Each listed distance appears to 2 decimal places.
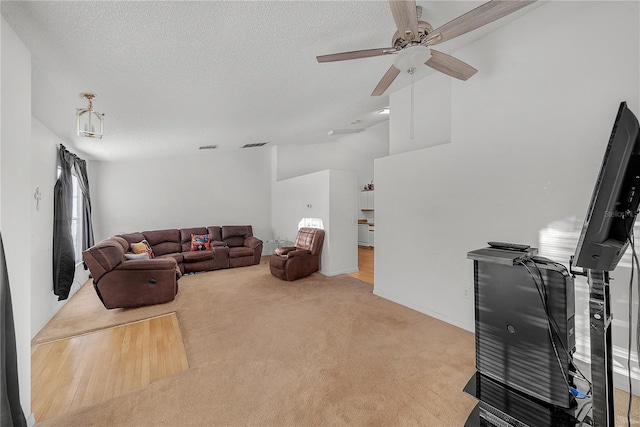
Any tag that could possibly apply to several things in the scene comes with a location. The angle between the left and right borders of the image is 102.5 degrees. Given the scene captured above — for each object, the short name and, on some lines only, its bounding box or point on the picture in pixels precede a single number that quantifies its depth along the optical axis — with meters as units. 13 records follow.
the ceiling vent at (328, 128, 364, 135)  6.18
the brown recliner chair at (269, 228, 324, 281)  4.82
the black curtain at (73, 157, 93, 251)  4.74
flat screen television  1.05
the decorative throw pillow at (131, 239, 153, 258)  4.92
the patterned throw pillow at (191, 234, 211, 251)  5.96
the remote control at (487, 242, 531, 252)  1.45
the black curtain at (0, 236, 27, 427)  1.30
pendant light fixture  2.44
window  4.59
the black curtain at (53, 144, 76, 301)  3.43
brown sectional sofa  3.43
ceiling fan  1.53
